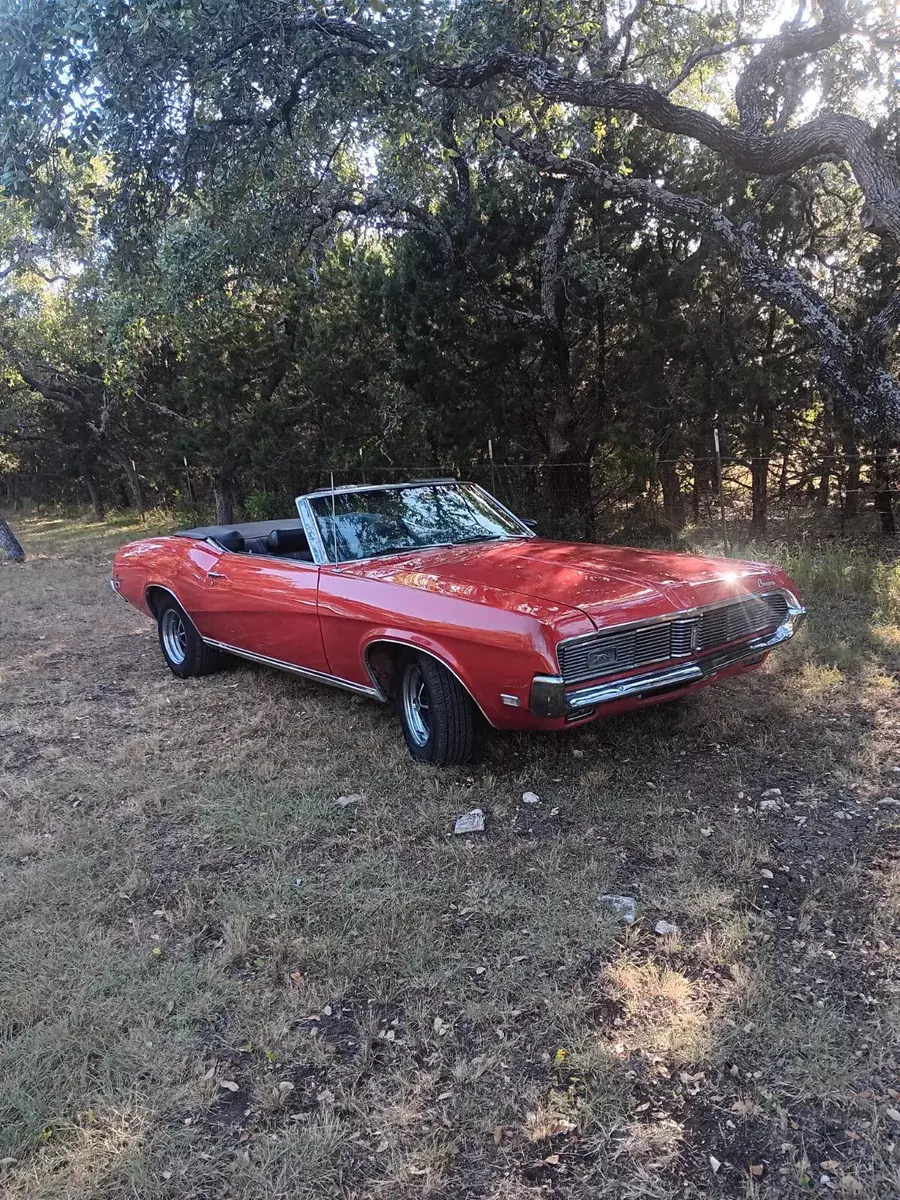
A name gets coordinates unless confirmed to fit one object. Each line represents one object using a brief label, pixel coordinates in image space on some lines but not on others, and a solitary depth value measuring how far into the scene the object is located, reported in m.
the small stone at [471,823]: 3.44
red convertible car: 3.38
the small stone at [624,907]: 2.76
